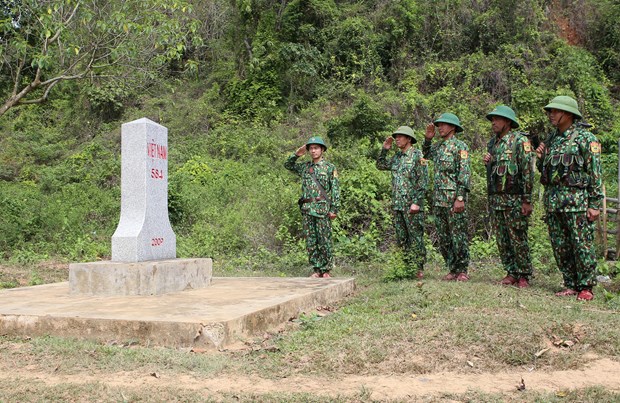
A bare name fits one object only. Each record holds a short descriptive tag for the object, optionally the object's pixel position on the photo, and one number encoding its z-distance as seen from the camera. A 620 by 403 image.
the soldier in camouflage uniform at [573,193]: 6.09
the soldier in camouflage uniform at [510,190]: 6.64
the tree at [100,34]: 8.83
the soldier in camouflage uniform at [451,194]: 7.15
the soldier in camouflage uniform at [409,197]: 7.63
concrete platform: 4.46
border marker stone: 6.06
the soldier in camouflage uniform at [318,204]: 7.96
